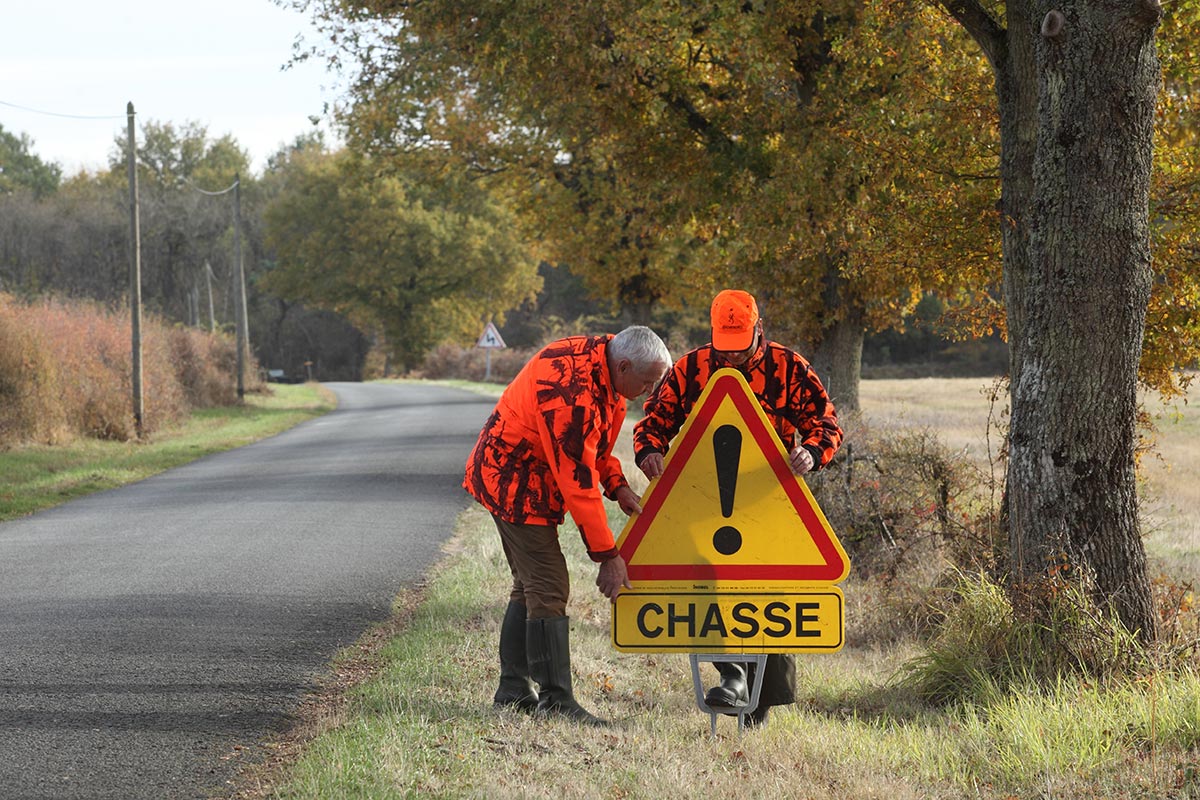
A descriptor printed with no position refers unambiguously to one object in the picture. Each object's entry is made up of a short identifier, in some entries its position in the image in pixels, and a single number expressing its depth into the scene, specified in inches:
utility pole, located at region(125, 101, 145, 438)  1911.9
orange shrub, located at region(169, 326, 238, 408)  2769.9
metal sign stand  407.5
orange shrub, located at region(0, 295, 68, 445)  1617.9
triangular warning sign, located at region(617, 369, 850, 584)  396.5
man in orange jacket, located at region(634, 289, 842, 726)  428.5
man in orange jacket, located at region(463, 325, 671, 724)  401.7
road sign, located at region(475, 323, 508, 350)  3966.5
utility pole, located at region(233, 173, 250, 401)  3056.1
